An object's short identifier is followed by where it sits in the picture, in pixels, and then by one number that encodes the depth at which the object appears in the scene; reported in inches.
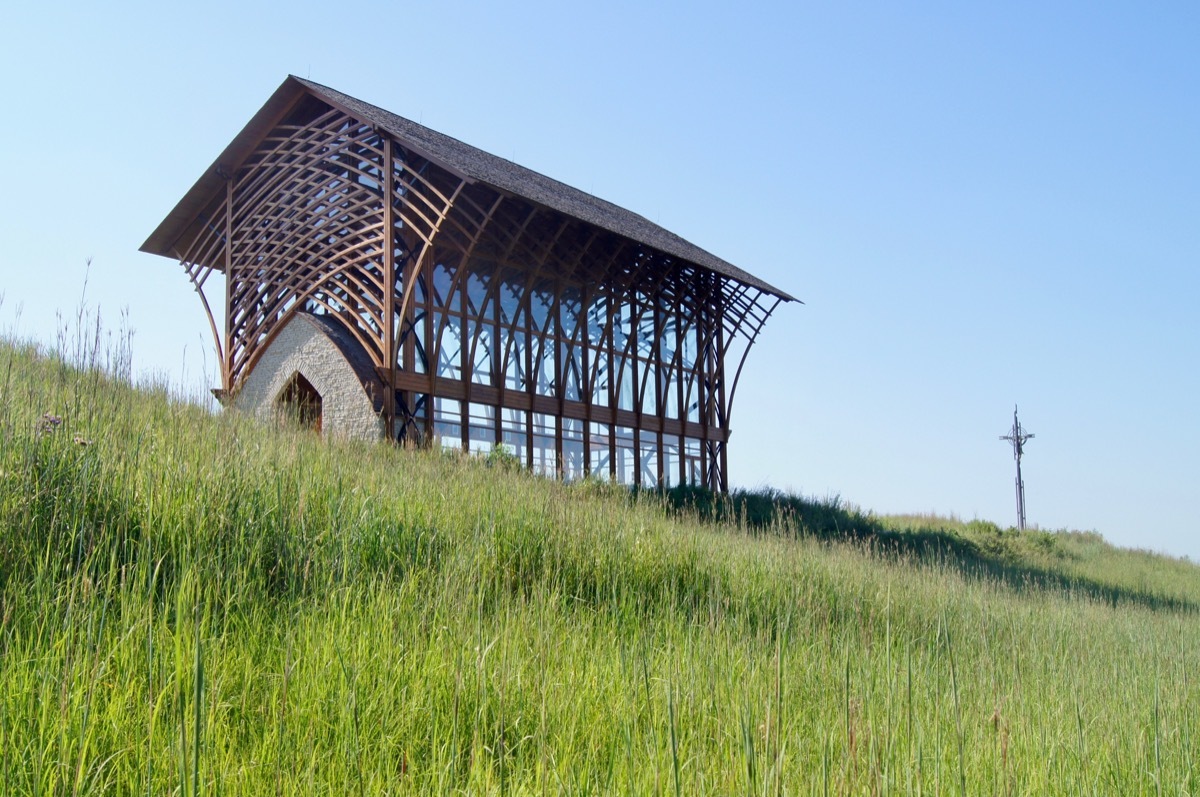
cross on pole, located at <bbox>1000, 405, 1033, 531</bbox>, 1343.5
